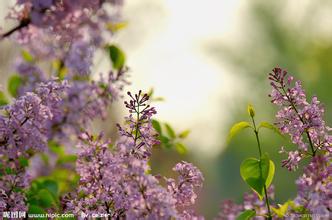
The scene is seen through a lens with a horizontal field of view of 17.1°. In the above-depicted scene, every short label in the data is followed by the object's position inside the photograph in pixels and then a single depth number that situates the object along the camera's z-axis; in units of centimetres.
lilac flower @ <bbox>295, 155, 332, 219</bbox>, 441
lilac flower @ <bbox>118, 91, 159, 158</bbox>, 545
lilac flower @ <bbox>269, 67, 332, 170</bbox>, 575
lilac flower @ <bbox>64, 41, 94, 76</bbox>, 622
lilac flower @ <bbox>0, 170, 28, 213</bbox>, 625
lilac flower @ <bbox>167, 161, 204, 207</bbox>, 568
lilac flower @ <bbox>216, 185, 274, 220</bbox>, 725
